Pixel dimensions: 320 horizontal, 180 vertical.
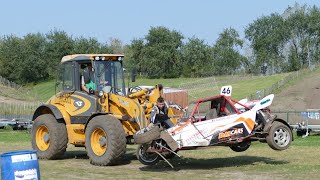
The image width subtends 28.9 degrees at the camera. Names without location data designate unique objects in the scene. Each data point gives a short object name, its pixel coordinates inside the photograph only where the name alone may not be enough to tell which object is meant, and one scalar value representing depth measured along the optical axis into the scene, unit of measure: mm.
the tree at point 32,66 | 106562
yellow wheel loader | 15555
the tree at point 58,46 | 107562
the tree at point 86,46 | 107000
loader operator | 17031
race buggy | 14156
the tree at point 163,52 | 108250
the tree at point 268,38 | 119312
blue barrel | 9047
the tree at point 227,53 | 116625
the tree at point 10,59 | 107831
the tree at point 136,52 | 111125
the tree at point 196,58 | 110688
